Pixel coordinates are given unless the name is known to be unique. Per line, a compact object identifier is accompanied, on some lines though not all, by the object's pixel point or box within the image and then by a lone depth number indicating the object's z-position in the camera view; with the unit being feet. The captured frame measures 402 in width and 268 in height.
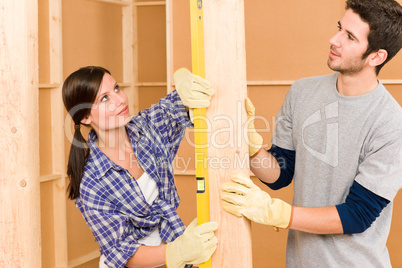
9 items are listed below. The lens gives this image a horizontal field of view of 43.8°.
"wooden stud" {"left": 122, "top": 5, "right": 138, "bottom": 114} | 15.48
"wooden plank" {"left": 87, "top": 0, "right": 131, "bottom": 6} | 14.02
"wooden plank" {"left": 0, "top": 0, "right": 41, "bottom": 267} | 6.95
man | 6.03
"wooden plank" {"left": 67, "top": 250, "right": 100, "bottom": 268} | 12.87
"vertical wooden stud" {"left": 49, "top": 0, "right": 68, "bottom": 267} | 11.80
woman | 6.61
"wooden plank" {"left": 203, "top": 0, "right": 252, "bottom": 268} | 5.48
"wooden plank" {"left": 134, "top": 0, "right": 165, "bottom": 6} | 15.87
